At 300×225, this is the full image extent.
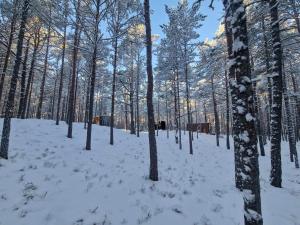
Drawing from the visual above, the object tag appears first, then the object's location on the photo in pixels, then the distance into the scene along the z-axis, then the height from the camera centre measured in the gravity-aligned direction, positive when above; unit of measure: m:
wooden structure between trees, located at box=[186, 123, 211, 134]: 43.72 +1.02
